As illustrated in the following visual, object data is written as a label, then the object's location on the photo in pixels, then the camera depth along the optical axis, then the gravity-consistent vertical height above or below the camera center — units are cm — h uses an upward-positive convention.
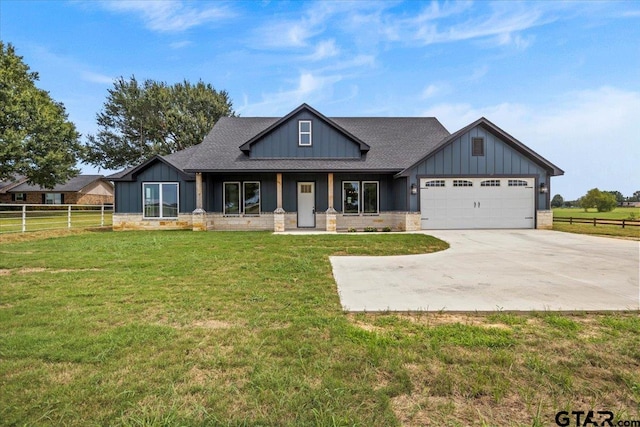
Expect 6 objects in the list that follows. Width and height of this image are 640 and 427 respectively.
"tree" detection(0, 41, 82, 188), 2580 +675
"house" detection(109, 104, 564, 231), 1483 +106
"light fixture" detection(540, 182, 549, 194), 1489 +76
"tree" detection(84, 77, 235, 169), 3438 +989
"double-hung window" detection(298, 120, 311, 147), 1605 +372
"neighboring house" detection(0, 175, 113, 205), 4162 +176
